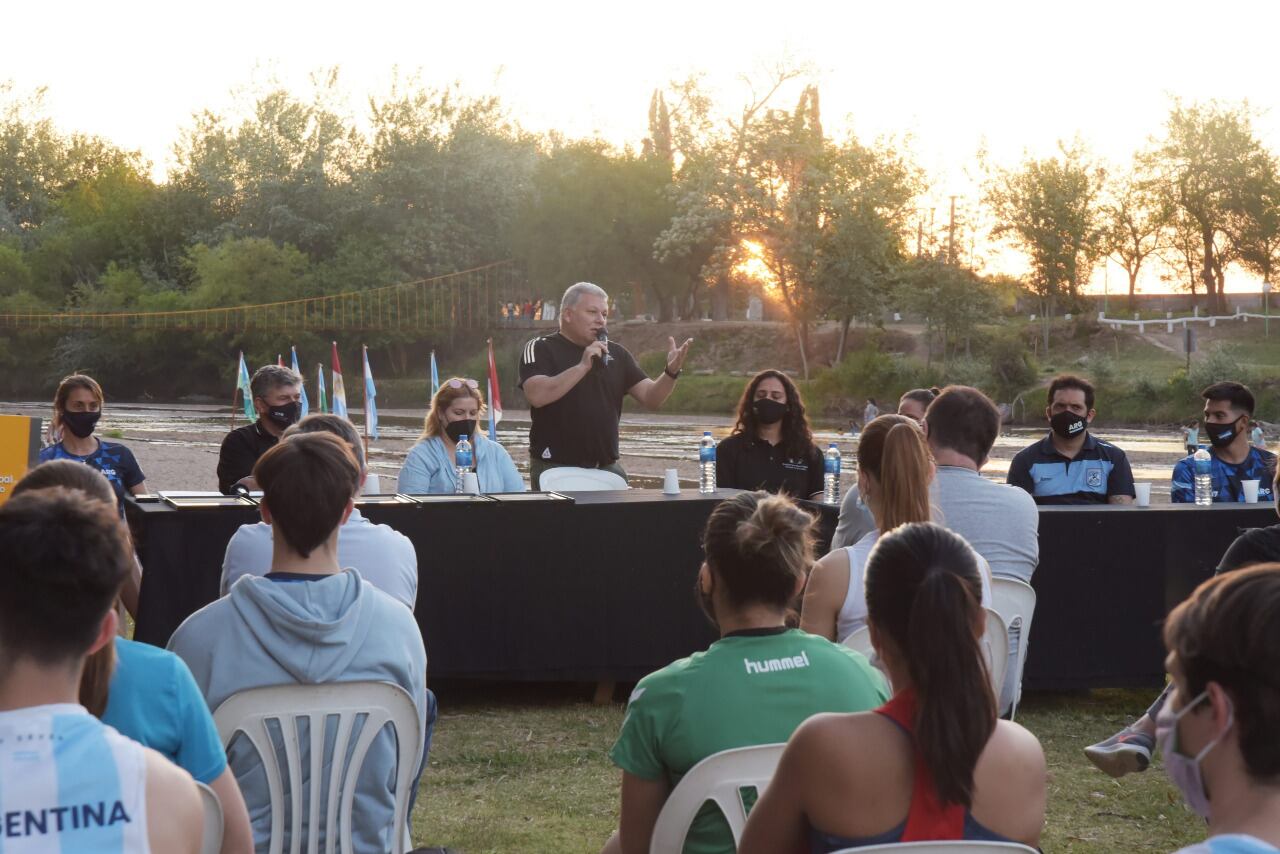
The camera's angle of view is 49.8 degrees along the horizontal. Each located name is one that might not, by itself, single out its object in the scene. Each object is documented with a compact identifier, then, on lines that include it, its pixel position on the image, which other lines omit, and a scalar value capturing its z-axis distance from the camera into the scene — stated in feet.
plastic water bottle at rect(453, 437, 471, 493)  22.88
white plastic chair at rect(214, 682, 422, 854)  9.63
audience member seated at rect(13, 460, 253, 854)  7.47
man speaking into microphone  25.26
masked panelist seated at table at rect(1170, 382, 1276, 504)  23.09
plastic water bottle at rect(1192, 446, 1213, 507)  23.04
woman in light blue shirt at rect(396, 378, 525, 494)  23.00
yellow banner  23.67
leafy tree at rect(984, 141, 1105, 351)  155.63
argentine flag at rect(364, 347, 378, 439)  88.52
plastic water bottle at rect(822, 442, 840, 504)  22.72
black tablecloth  20.51
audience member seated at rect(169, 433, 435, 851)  9.69
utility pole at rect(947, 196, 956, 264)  152.66
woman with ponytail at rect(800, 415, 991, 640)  12.35
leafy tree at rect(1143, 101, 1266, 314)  161.38
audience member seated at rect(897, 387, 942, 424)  24.53
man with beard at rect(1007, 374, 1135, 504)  22.90
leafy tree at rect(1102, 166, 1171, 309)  168.14
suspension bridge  202.80
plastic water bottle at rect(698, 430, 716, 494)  22.90
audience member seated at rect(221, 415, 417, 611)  12.69
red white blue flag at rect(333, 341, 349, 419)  70.15
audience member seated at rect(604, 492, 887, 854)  8.48
